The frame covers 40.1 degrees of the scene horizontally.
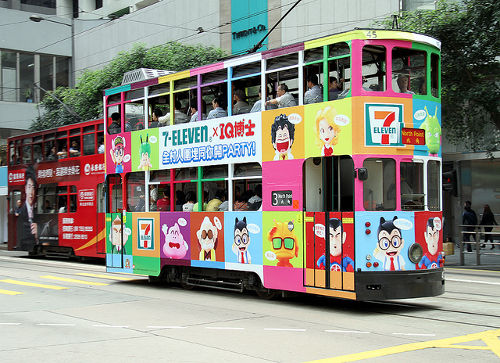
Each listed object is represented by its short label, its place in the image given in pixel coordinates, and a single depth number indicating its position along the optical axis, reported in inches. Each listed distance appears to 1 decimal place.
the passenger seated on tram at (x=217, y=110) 516.1
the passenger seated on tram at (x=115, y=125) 628.4
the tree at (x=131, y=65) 1268.5
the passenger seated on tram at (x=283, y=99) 461.1
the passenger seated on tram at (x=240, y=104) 500.4
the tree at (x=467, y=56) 744.3
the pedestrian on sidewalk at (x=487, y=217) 1016.2
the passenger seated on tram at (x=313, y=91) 442.0
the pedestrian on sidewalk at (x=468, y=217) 994.1
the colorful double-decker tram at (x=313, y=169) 417.4
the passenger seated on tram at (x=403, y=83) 430.9
